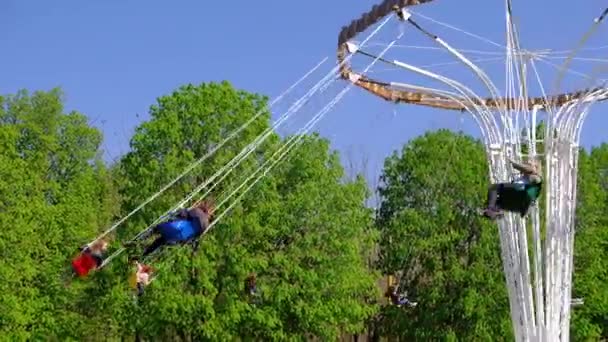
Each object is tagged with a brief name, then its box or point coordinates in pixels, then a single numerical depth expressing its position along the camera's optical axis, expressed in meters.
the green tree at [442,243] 43.59
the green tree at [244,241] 37.94
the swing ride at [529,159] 21.67
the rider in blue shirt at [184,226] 19.83
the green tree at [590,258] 44.09
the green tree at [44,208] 39.25
